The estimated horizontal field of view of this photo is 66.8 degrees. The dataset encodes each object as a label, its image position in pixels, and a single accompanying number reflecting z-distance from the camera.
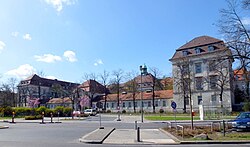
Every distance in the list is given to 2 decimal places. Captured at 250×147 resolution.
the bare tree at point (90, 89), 66.16
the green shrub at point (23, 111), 38.45
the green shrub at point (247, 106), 32.99
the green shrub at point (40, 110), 37.51
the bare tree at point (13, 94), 62.98
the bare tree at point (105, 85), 61.95
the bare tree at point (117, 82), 59.66
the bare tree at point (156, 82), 52.61
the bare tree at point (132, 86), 56.51
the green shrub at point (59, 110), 39.14
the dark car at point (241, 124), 14.18
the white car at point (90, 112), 45.79
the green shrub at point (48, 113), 37.74
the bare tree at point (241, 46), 13.73
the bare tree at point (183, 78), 44.10
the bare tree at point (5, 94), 52.40
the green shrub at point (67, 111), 39.40
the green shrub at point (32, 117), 31.31
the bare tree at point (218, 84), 41.26
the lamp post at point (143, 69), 20.28
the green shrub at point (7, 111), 38.55
